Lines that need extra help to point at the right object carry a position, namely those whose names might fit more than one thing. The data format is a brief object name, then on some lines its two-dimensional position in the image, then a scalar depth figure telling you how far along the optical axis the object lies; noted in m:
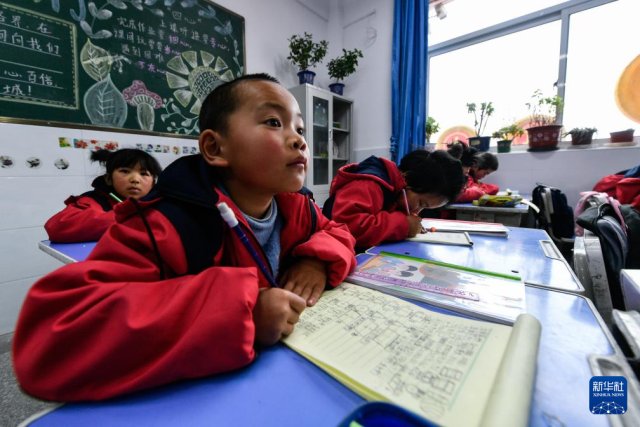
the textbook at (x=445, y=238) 1.03
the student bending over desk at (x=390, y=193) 1.05
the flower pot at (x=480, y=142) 3.04
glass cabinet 2.83
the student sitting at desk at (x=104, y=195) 1.18
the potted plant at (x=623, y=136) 2.48
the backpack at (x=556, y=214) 2.10
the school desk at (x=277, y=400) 0.29
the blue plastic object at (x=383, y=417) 0.22
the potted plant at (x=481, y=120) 3.05
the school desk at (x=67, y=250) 0.92
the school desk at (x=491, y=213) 1.92
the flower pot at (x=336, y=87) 3.26
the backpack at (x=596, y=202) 1.24
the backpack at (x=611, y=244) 1.00
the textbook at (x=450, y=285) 0.50
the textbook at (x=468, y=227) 1.19
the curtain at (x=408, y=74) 3.01
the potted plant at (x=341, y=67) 3.14
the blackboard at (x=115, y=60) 1.53
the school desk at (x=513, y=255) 0.68
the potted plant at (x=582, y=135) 2.62
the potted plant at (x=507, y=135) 2.95
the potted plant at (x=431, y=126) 3.35
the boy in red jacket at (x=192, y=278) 0.33
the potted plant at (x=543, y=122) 2.75
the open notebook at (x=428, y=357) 0.29
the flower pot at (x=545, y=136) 2.73
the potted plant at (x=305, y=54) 2.84
